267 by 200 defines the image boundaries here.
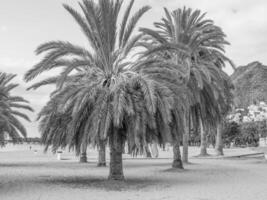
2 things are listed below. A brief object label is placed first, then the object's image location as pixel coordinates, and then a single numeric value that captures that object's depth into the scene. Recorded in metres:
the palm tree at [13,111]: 28.30
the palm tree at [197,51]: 22.06
